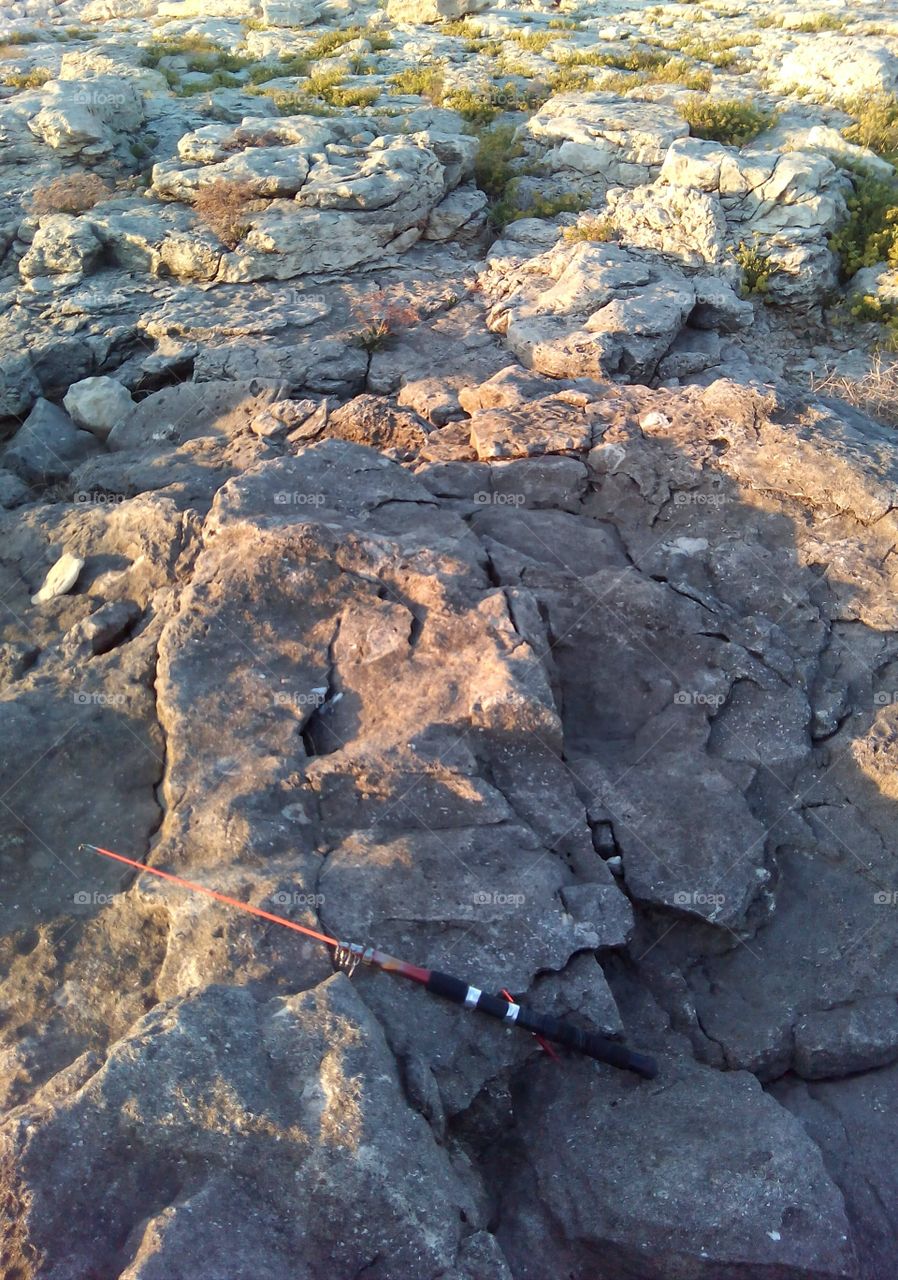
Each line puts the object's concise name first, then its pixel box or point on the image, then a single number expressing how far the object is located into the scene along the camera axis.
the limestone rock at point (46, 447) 9.80
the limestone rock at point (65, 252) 12.48
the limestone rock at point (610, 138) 14.17
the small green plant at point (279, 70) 18.22
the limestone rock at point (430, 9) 22.28
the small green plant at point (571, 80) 16.81
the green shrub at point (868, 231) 13.11
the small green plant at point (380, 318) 10.81
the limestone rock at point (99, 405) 10.16
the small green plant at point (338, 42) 19.88
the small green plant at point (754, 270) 12.67
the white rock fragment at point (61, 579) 7.38
